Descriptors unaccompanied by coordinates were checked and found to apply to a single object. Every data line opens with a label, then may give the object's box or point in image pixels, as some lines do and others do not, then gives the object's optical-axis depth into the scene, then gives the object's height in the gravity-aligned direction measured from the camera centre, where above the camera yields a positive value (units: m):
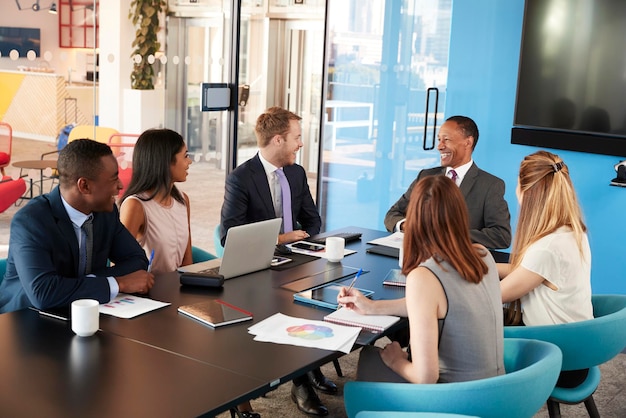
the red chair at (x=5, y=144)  5.64 -0.60
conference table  2.04 -0.87
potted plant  6.02 +0.22
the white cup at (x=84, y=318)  2.51 -0.81
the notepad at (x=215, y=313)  2.74 -0.86
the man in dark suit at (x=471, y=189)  4.35 -0.59
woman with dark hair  3.67 -0.61
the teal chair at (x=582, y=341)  2.98 -0.96
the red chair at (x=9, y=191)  5.43 -0.91
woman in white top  3.10 -0.64
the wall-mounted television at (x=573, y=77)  5.18 +0.07
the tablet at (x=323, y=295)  2.99 -0.85
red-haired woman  2.38 -0.65
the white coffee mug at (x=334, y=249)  3.71 -0.81
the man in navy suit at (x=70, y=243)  2.81 -0.68
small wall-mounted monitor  6.42 -0.22
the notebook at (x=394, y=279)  3.34 -0.86
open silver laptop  3.25 -0.76
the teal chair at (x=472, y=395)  2.29 -0.93
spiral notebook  2.74 -0.86
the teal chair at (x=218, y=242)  4.21 -0.93
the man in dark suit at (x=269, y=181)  4.30 -0.61
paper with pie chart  2.57 -0.87
